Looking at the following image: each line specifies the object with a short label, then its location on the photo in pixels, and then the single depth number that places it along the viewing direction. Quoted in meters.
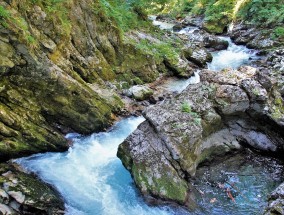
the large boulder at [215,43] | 21.34
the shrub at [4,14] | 7.48
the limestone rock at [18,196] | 6.30
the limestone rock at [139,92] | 12.43
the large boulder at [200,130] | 7.67
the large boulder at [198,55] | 17.55
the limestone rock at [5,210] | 5.94
